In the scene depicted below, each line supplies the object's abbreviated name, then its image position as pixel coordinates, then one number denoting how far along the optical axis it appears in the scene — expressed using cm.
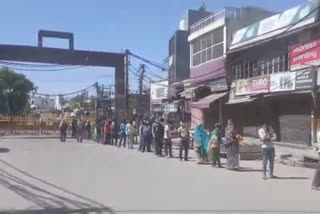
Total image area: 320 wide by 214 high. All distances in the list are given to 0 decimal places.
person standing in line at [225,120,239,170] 1908
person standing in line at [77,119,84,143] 3950
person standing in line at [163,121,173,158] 2536
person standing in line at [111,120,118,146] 3588
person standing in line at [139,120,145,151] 2910
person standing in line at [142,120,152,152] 2862
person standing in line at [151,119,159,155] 2648
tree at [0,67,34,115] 10050
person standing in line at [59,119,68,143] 4009
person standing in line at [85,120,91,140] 4312
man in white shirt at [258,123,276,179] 1636
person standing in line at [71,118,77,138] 4394
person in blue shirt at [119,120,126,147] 3378
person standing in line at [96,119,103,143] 3861
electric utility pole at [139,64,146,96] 4906
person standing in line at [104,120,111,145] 3608
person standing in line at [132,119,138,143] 3653
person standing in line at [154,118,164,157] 2596
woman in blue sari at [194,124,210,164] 2169
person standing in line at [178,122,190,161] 2303
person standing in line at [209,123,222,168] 1975
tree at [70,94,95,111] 10309
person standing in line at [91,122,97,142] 3954
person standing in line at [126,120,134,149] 3231
